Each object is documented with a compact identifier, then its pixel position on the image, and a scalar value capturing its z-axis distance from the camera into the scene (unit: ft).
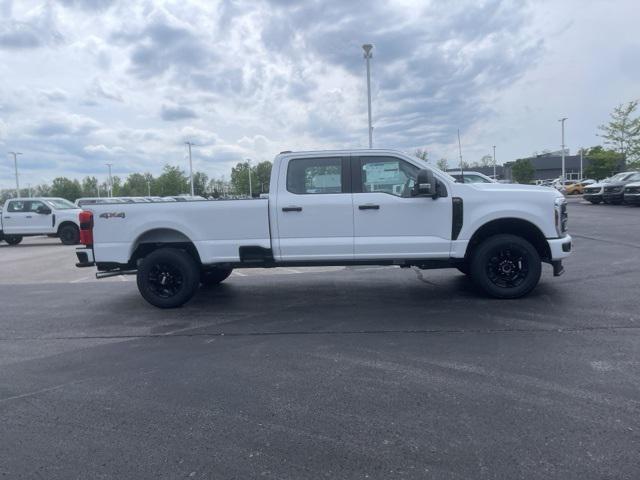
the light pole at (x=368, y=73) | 65.82
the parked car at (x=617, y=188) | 91.26
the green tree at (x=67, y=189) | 311.27
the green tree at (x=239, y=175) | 178.57
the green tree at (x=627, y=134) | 154.30
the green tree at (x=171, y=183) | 253.24
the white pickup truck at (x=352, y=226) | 23.02
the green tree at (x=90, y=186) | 335.06
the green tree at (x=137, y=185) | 302.25
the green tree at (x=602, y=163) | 174.96
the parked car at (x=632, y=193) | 84.69
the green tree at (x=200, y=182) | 277.19
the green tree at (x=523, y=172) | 251.39
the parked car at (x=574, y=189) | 168.66
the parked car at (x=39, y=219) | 67.10
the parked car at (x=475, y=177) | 50.68
